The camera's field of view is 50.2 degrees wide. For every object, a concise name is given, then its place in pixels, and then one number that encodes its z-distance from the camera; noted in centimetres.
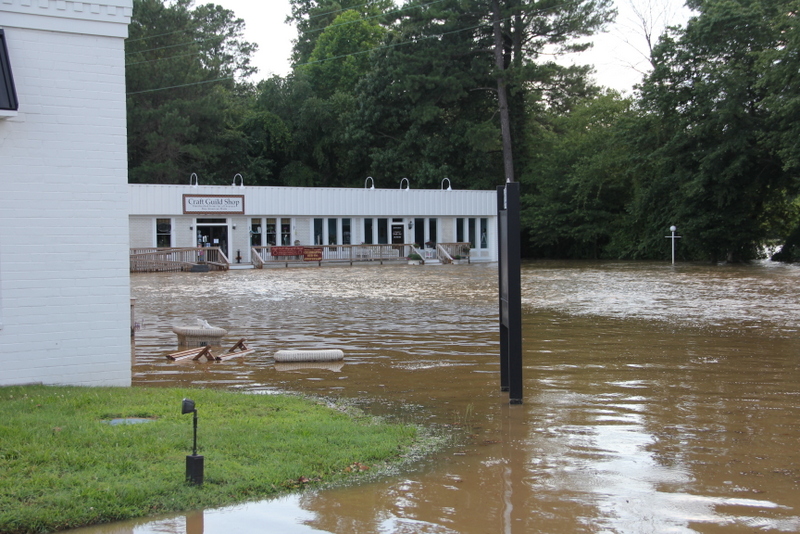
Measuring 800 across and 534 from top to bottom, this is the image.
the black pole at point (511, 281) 934
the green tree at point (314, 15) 8744
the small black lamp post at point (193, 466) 608
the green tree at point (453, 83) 5725
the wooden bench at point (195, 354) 1323
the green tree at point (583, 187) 5428
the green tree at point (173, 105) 5731
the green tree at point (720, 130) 4241
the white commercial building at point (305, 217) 4403
